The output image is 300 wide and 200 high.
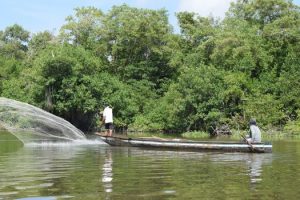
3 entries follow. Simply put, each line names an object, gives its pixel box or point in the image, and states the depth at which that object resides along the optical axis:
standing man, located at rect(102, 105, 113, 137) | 22.75
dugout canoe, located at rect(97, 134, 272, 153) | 19.05
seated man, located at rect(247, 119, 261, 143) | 19.27
